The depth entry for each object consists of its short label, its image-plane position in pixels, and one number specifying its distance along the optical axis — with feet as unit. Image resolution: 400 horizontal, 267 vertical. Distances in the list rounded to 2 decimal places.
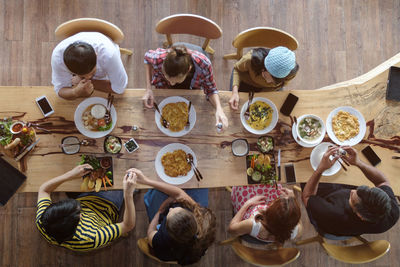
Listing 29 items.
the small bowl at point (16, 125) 6.13
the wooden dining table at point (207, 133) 6.45
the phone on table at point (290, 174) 6.82
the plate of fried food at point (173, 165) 6.56
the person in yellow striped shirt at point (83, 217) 5.58
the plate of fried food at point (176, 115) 6.73
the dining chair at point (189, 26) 7.28
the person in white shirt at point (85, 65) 5.89
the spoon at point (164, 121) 6.70
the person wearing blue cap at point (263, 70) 6.54
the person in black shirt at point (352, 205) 6.14
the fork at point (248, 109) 6.99
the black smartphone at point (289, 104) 7.06
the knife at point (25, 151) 6.20
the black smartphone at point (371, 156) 7.01
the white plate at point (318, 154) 6.91
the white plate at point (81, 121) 6.49
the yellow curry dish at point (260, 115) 6.97
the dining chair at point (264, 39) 7.55
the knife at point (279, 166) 6.85
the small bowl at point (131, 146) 6.55
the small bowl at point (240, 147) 6.79
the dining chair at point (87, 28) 6.88
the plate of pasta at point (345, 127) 7.03
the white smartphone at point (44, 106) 6.52
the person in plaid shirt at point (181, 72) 6.15
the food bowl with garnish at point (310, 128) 6.93
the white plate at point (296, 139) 6.87
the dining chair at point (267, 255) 6.73
